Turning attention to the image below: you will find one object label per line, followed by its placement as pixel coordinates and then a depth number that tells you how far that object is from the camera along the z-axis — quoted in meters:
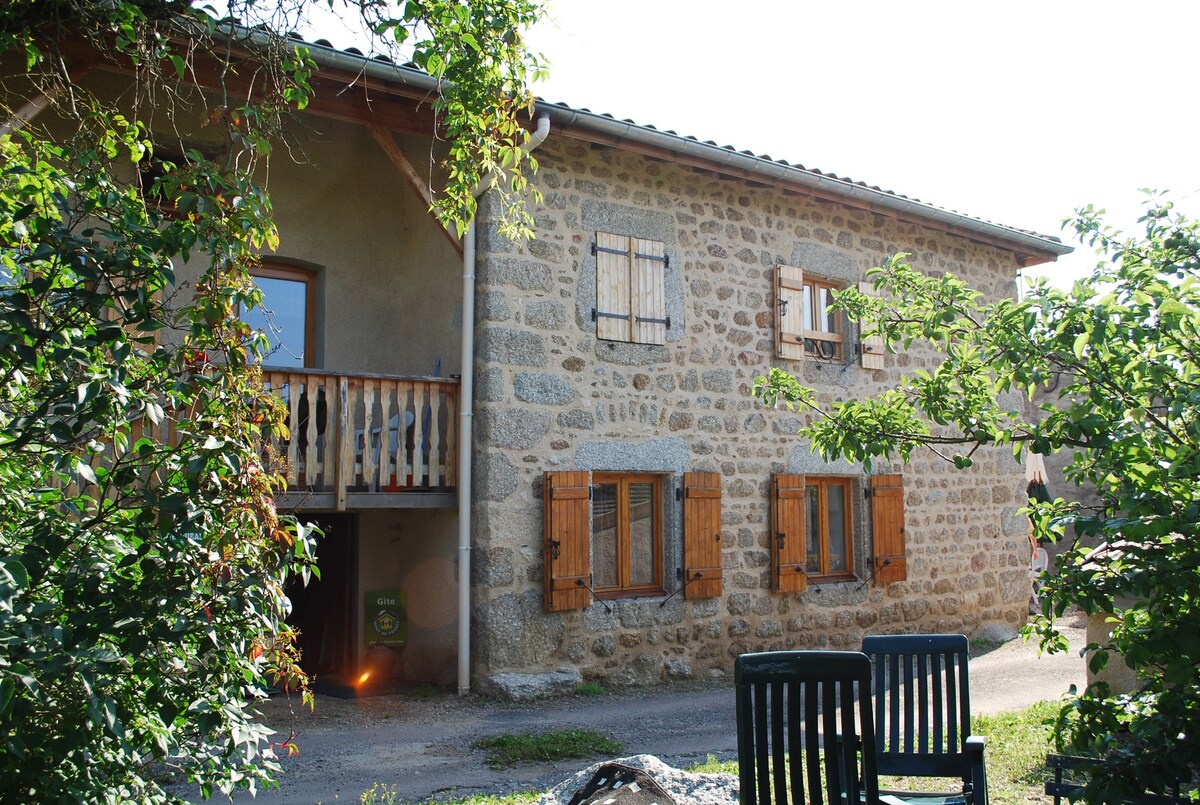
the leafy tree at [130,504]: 2.07
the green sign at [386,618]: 7.64
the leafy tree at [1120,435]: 2.39
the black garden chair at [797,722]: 2.62
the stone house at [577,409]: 6.93
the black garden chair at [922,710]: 3.59
